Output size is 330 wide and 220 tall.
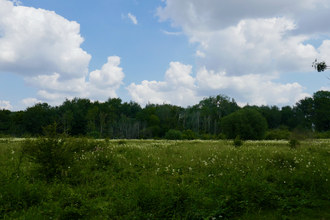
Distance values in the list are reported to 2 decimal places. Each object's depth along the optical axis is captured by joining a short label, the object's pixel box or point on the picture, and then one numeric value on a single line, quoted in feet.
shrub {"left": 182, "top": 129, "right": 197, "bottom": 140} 166.24
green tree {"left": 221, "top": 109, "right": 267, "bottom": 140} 121.90
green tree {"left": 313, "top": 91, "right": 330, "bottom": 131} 240.94
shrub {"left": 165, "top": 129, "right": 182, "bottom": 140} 159.33
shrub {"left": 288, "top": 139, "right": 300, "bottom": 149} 52.60
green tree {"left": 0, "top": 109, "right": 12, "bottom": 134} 238.52
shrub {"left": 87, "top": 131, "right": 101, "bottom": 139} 185.63
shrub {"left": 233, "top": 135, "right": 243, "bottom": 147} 59.93
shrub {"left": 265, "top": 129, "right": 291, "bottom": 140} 130.09
